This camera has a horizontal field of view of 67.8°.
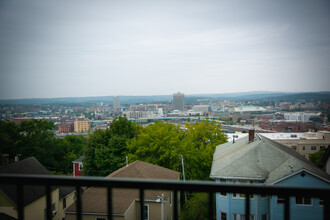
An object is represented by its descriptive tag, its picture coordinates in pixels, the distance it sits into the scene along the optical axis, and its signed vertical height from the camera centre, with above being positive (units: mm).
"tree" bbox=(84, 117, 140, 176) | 23469 -4902
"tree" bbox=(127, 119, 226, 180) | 21295 -4745
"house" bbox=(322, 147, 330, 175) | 20267 -5351
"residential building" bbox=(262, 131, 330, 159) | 43969 -8056
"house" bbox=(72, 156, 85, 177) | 29841 -8223
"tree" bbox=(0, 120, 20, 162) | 29781 -4644
